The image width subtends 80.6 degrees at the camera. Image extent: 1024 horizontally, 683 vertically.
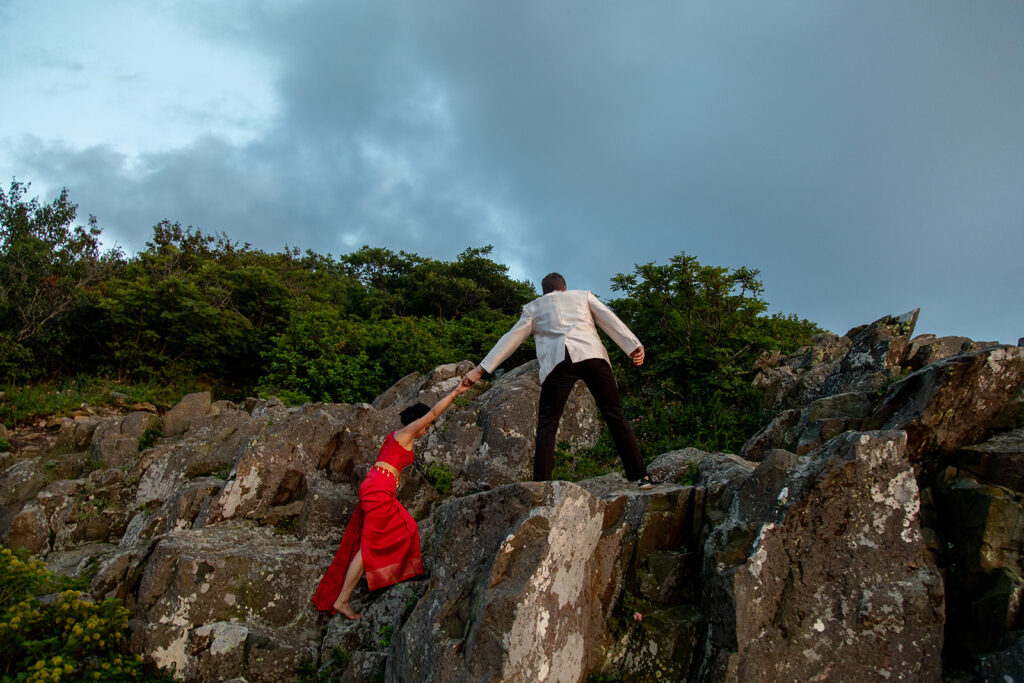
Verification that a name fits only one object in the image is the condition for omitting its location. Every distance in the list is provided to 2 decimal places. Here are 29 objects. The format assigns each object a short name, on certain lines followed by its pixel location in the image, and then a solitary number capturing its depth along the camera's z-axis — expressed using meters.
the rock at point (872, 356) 9.08
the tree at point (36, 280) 18.59
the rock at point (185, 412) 13.27
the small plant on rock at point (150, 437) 12.65
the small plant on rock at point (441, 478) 9.06
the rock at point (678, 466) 6.61
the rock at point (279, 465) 8.10
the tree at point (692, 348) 10.91
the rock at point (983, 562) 4.59
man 6.23
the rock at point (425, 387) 11.55
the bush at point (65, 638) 5.45
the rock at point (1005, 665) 4.27
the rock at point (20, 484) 10.64
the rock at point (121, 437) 11.38
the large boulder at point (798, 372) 10.39
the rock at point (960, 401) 5.91
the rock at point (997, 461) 5.27
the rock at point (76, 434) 13.68
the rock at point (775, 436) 8.12
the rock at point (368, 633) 5.52
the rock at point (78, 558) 8.06
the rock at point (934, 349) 9.35
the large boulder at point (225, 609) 5.90
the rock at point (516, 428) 9.49
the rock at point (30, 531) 9.04
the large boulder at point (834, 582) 4.53
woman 6.25
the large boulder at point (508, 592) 4.42
